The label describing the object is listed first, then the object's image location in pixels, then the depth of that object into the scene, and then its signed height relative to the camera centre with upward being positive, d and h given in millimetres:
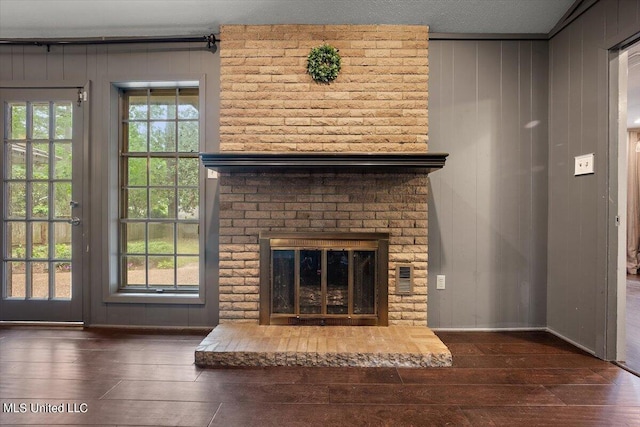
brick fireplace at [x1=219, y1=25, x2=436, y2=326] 2699 +627
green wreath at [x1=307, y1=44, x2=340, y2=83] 2676 +1231
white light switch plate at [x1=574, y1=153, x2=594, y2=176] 2348 +368
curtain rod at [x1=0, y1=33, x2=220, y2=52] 2760 +1464
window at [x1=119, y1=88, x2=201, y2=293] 2959 +191
